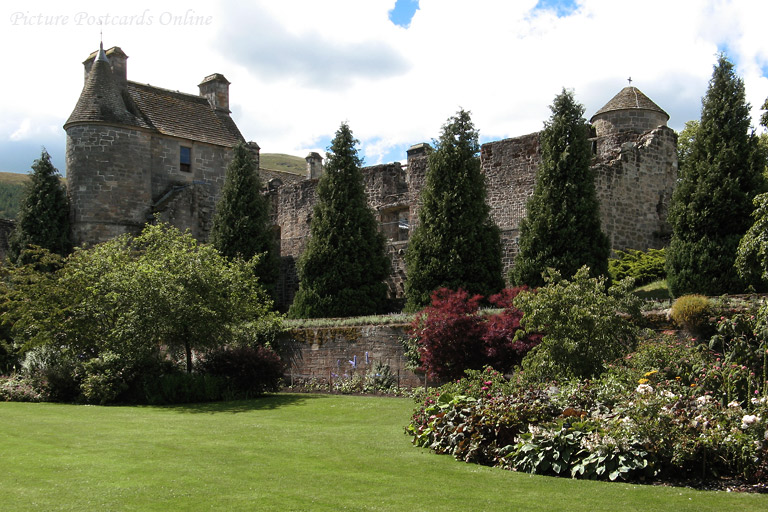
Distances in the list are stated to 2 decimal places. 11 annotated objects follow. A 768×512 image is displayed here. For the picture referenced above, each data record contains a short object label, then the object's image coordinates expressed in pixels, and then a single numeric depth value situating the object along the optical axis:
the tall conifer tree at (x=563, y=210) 21.72
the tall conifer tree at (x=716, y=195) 19.88
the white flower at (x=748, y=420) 9.00
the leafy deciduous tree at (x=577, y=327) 14.35
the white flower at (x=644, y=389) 10.30
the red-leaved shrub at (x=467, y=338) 17.89
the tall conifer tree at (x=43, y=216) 32.29
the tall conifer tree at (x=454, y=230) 23.36
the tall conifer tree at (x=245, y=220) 30.84
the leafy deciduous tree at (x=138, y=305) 19.80
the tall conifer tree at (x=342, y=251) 26.23
